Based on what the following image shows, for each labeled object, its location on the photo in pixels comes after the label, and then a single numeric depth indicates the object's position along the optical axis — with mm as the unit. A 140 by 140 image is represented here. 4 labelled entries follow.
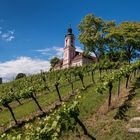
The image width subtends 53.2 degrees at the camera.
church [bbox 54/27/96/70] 50936
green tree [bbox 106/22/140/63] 31641
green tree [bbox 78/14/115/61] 34126
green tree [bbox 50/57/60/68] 59395
